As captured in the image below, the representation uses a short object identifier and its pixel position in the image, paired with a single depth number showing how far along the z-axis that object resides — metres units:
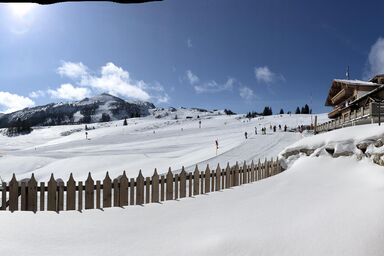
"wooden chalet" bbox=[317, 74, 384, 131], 21.23
